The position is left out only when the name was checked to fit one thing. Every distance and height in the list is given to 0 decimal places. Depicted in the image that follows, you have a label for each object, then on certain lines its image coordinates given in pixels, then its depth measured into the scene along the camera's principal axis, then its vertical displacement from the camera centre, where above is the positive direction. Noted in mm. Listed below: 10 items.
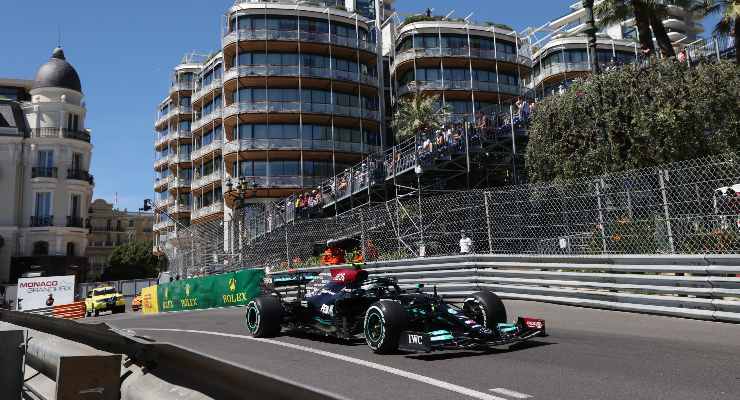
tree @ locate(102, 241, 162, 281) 70125 +2617
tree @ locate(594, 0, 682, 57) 22062 +9131
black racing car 6926 -578
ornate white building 51906 +9906
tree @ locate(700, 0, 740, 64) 20078 +9025
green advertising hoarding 18875 -374
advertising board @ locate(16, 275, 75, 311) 33625 -265
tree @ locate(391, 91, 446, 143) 37906 +9865
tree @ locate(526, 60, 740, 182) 16922 +4293
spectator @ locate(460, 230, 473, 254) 14297 +598
